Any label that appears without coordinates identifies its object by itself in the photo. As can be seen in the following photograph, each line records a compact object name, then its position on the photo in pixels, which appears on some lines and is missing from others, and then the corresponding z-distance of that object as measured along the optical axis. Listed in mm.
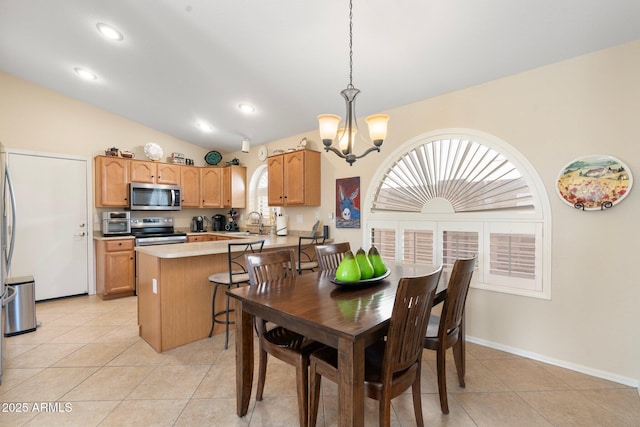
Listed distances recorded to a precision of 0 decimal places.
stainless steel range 4529
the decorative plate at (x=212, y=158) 5668
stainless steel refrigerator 2127
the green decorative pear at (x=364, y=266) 1939
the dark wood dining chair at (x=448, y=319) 1811
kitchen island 2660
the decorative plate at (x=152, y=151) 4852
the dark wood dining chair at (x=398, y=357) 1325
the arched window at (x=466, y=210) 2537
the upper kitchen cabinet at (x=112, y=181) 4375
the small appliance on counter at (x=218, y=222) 5750
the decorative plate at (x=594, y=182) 2125
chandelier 1922
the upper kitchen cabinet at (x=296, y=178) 4020
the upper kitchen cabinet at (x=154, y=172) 4645
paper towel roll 4602
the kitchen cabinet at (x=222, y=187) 5375
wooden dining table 1217
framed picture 3723
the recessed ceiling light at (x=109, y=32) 2764
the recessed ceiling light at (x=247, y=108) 3812
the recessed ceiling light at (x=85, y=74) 3587
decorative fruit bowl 1849
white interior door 3945
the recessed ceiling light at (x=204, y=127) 4620
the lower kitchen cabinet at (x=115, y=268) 4180
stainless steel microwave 4582
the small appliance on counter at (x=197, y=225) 5535
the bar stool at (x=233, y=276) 2715
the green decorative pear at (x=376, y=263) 2045
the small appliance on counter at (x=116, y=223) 4391
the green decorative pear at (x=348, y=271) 1861
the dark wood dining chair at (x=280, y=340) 1621
